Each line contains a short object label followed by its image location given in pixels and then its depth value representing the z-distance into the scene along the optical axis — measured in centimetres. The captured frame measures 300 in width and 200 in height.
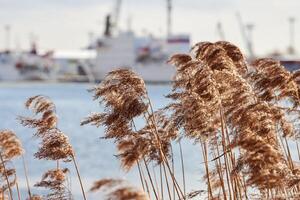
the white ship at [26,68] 13150
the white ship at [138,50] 11650
